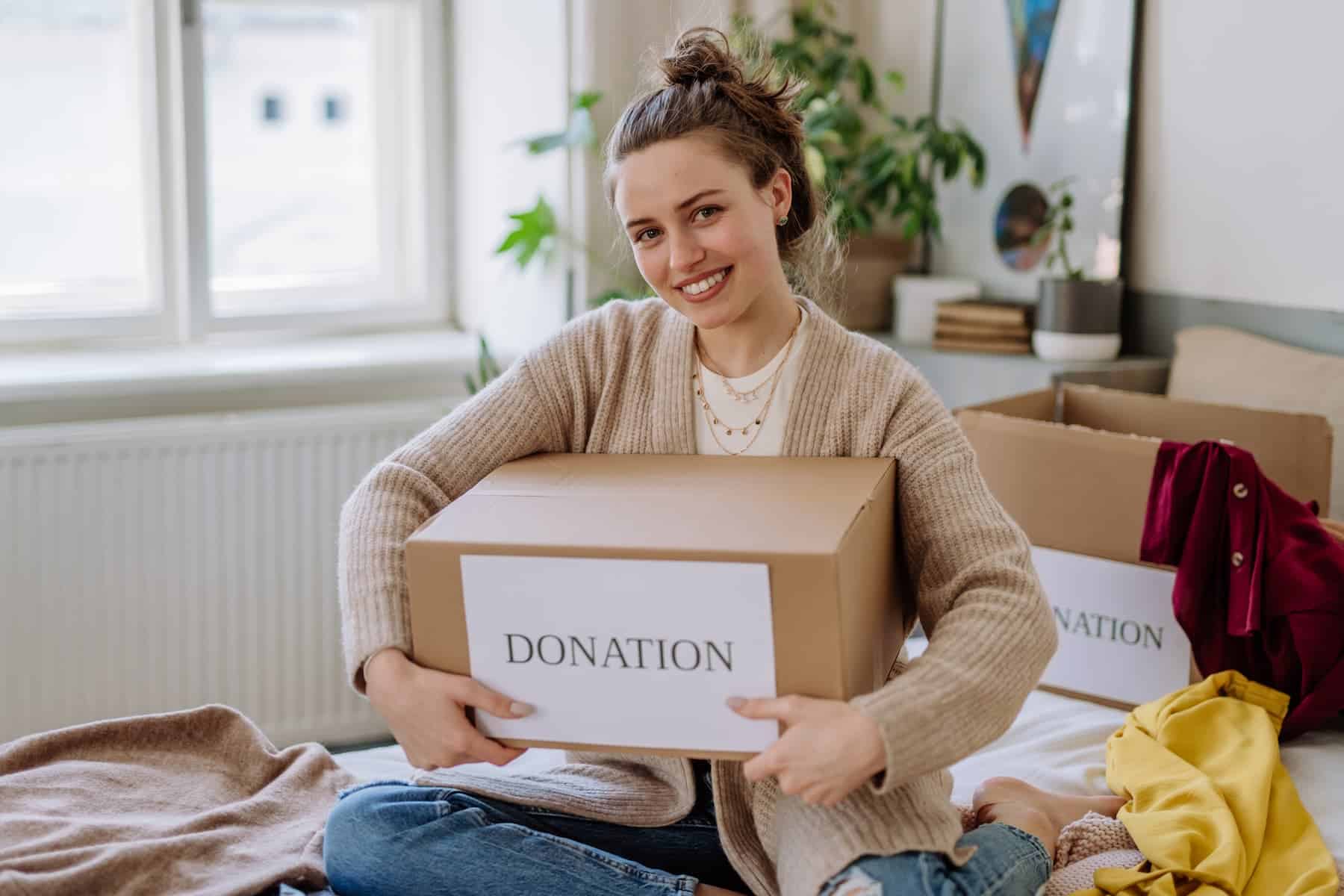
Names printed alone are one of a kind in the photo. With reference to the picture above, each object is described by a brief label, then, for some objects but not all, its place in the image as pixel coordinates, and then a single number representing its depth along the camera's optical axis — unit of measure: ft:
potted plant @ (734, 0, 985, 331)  8.62
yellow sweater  4.37
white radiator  8.13
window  9.04
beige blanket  4.20
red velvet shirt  5.35
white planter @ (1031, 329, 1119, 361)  7.89
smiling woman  3.85
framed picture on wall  8.15
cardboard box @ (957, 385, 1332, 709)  5.98
